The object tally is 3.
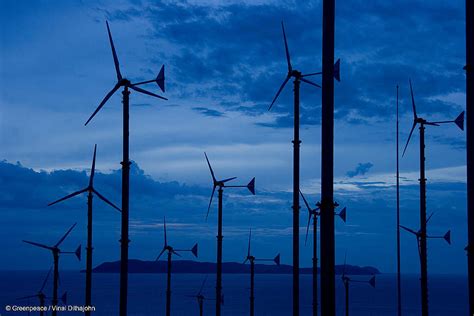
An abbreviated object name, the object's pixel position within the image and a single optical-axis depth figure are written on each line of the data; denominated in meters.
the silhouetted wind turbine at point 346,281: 74.81
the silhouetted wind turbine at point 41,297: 67.36
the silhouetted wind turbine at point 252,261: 60.38
